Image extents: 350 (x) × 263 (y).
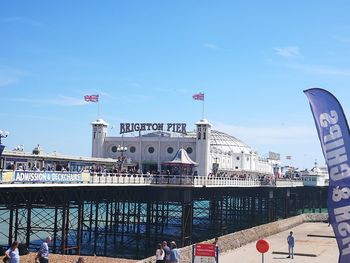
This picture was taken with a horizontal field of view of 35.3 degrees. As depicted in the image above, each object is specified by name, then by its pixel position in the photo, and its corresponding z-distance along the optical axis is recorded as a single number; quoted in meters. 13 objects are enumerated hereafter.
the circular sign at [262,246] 21.31
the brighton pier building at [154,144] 70.12
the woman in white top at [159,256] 22.41
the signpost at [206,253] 21.59
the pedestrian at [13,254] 17.61
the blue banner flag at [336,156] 15.15
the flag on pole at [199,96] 70.56
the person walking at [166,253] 23.43
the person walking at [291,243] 34.04
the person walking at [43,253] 19.72
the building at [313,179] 101.06
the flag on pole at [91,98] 64.74
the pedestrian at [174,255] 22.09
